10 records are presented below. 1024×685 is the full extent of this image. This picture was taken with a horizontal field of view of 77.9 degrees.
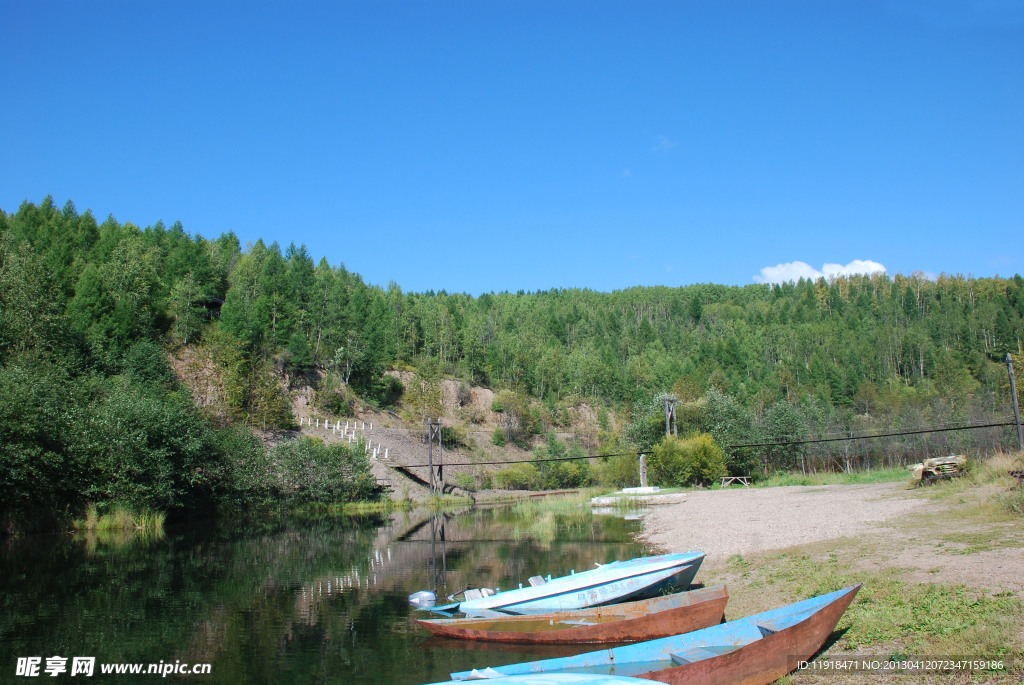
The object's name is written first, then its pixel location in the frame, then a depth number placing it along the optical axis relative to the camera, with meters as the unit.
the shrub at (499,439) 69.19
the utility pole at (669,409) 47.12
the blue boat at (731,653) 7.24
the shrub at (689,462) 46.28
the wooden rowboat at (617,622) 9.90
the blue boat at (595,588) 10.84
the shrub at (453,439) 63.65
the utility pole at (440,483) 46.56
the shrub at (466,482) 51.16
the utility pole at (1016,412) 29.45
